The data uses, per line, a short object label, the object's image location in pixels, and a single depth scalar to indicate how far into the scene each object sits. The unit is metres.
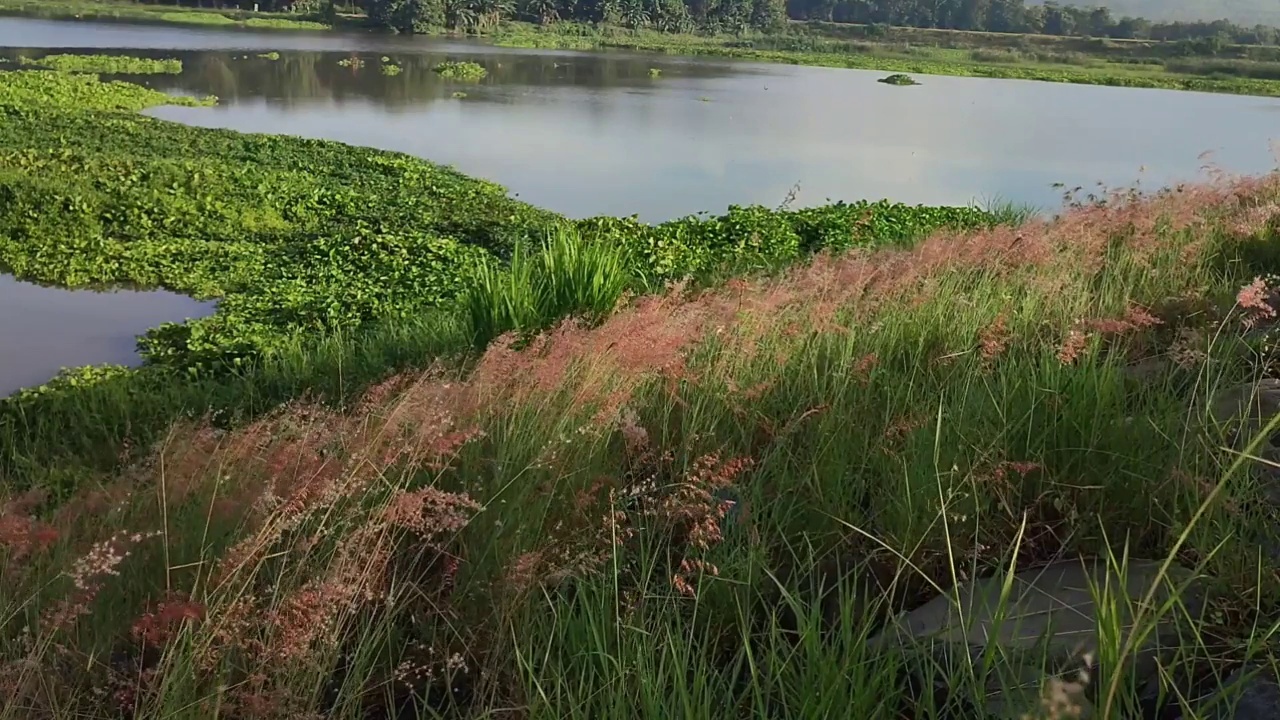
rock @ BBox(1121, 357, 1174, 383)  2.84
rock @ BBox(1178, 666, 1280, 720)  1.33
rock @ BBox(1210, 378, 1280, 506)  2.08
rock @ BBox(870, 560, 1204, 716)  1.50
